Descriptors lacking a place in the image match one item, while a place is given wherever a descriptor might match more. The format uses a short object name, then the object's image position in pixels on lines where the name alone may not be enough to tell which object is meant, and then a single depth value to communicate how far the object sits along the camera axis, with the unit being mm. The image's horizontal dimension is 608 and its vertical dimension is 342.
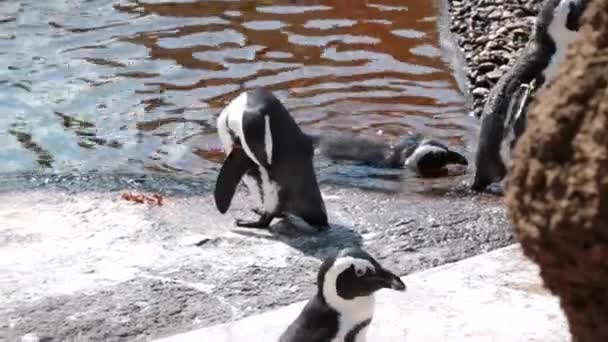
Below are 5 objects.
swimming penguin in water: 12406
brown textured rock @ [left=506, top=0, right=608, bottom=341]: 3252
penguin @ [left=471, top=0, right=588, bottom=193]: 11461
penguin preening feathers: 10047
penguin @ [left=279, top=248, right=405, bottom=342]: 7004
